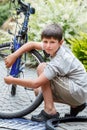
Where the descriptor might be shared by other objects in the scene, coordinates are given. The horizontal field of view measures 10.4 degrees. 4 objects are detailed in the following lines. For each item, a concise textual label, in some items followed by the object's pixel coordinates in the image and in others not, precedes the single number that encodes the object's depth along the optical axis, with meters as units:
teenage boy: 4.98
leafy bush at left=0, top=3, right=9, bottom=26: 19.76
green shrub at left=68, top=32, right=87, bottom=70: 7.44
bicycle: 5.61
